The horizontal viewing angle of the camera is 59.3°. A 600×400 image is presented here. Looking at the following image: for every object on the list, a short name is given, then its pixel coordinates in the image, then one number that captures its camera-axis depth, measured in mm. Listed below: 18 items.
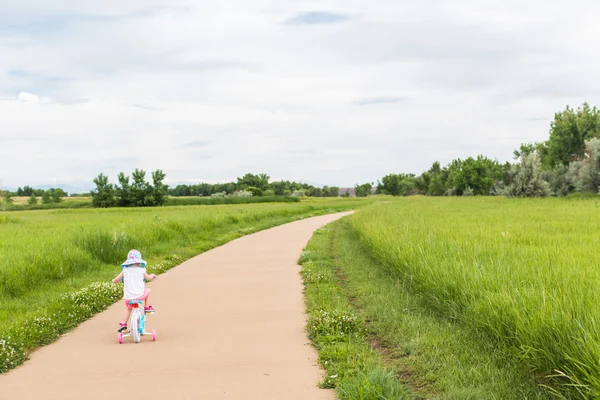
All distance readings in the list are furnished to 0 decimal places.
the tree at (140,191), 85200
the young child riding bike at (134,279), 7674
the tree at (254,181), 166875
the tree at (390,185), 185900
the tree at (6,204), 69000
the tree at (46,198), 110362
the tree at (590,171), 43750
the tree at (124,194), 86250
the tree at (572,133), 58188
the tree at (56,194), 111375
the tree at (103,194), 83312
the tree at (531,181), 51125
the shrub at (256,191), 141875
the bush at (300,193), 152838
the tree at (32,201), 91938
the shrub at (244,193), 114700
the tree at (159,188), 86250
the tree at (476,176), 121062
